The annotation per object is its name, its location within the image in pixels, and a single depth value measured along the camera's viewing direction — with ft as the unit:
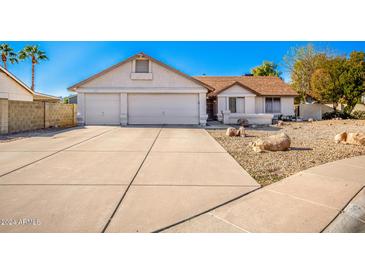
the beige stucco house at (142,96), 54.90
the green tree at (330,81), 72.38
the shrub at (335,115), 77.82
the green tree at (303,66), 99.58
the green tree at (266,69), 130.66
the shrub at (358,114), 81.00
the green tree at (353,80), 70.54
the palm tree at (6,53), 93.28
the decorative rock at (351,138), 24.76
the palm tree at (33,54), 101.24
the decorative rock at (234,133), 34.12
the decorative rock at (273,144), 21.91
